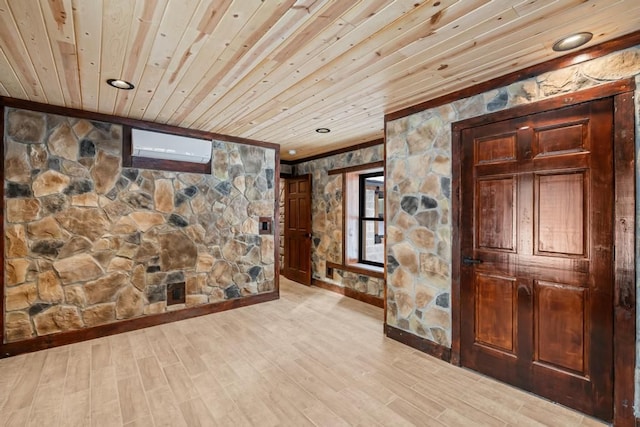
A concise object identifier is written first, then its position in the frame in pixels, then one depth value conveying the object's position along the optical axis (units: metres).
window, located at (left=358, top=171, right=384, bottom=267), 5.23
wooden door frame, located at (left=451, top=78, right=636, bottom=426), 1.84
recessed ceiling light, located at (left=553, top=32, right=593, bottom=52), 1.83
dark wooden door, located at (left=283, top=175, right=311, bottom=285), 5.74
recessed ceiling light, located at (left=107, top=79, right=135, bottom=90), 2.44
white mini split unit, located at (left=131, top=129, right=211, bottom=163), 3.43
